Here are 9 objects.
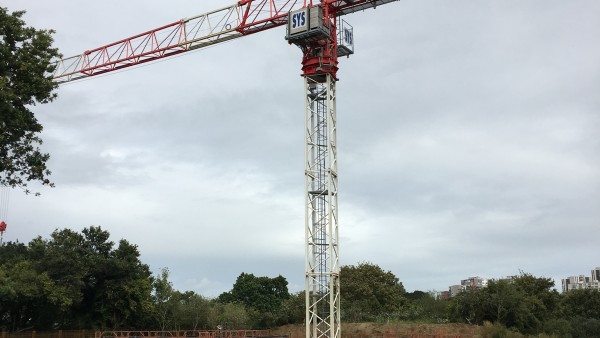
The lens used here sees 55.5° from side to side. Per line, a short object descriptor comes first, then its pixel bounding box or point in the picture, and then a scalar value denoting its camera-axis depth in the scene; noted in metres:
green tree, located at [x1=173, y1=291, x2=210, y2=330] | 56.72
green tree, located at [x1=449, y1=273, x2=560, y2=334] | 44.94
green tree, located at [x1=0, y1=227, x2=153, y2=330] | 44.62
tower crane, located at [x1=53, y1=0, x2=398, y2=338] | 31.02
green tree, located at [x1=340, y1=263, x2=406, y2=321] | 62.03
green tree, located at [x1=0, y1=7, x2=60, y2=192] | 21.83
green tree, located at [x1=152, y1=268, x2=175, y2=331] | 54.28
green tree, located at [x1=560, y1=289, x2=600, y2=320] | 57.97
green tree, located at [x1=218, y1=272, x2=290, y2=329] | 82.62
